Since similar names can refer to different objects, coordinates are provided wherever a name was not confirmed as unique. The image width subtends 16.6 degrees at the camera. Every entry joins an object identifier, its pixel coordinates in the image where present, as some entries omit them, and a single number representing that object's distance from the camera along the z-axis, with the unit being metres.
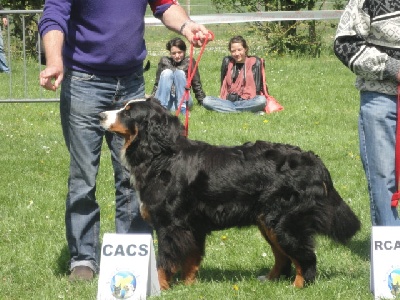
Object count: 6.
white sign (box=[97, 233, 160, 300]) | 8.44
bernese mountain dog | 9.07
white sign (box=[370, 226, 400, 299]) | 8.41
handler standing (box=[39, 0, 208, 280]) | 8.84
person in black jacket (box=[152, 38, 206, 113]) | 22.30
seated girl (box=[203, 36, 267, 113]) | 21.54
